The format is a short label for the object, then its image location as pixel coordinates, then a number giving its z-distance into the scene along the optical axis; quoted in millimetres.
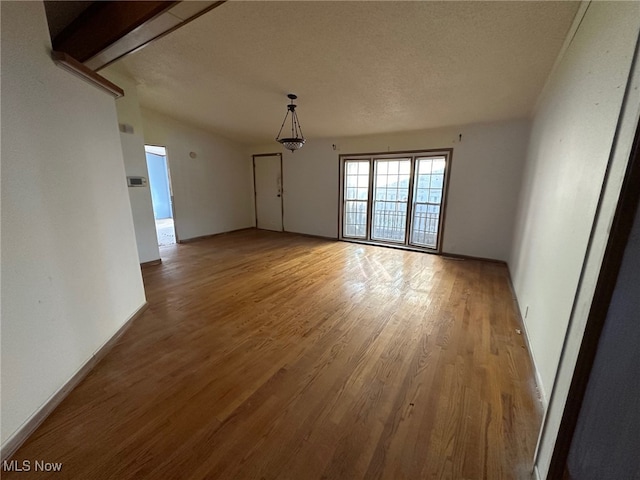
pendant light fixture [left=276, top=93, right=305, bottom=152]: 3370
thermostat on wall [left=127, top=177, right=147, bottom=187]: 3631
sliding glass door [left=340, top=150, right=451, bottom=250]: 4723
